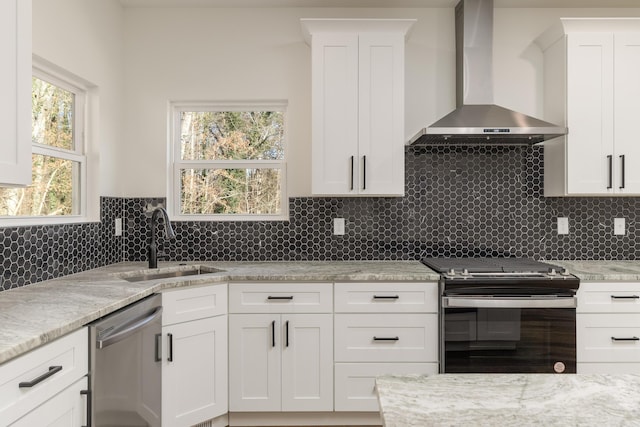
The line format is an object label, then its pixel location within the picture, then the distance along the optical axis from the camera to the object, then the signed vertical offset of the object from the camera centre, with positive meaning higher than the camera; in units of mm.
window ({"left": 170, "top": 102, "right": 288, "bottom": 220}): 3262 +345
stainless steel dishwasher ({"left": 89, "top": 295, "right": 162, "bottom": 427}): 1636 -646
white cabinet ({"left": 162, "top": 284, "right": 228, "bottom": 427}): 2273 -776
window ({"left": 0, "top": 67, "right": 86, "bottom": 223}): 2281 +300
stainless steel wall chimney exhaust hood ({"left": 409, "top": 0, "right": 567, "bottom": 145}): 2785 +865
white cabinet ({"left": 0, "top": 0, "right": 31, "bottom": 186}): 1479 +408
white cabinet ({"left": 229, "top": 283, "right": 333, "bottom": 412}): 2525 -776
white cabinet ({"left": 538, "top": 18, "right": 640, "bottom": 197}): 2805 +685
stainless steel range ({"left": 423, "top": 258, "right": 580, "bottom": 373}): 2434 -622
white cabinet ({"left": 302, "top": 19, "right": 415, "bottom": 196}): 2820 +703
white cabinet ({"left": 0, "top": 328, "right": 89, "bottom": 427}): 1204 -531
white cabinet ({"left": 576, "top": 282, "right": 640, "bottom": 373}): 2490 -686
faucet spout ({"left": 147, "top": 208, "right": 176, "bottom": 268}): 2771 -203
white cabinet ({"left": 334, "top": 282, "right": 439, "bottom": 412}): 2514 -698
